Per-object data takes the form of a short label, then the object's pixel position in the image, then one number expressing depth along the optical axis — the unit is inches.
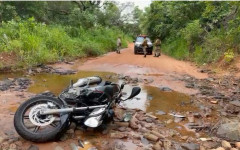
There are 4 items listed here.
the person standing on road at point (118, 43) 793.4
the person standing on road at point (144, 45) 689.5
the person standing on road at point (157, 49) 706.8
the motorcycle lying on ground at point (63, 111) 146.0
